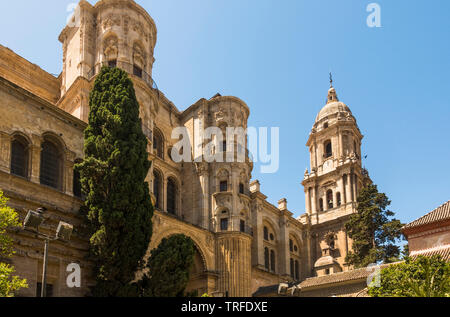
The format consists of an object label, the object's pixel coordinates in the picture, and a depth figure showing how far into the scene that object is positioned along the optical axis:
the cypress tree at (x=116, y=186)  21.75
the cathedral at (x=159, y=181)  22.62
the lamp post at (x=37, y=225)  12.92
